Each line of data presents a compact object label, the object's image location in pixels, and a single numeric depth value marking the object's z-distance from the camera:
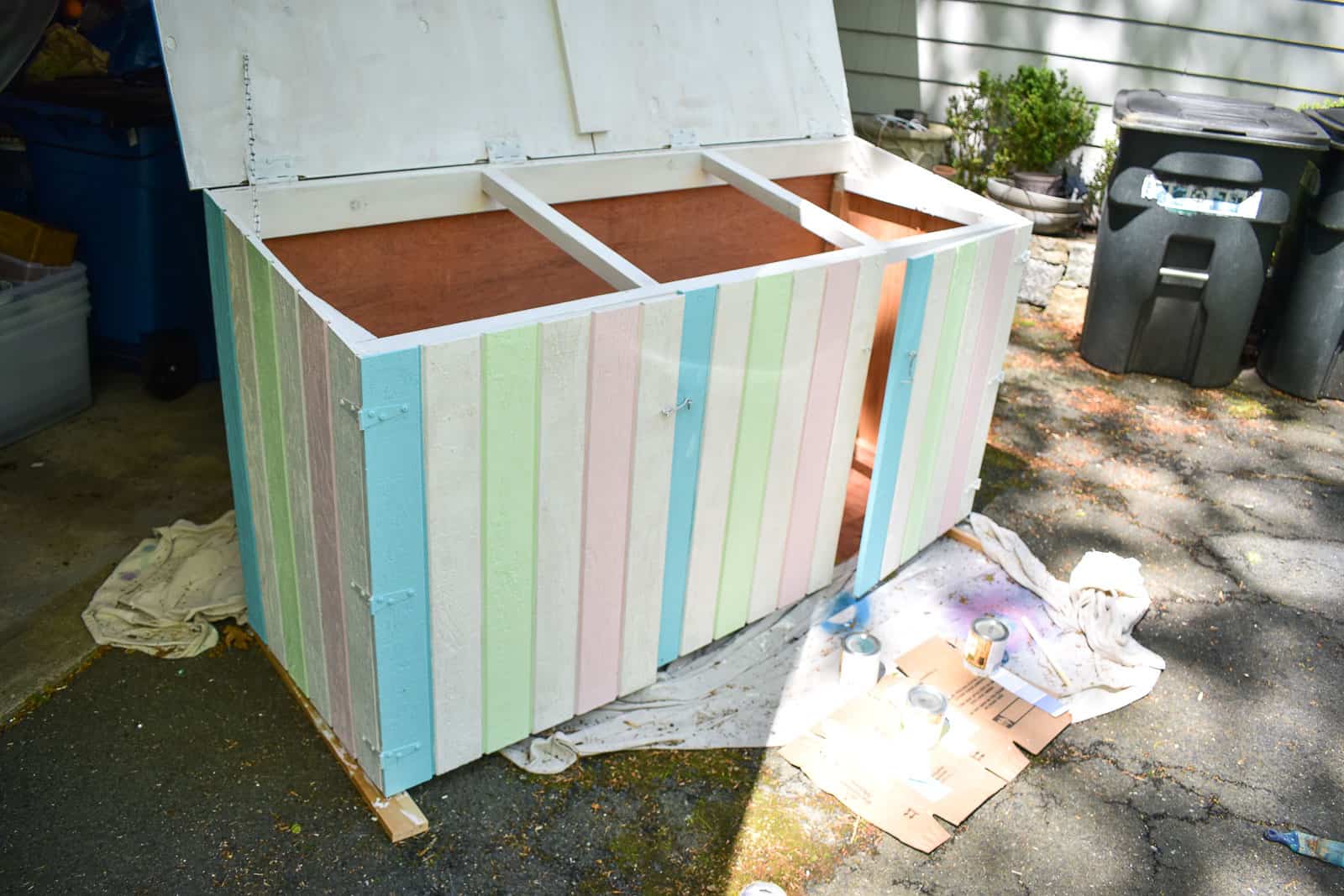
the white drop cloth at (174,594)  3.03
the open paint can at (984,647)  3.12
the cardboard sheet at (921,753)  2.66
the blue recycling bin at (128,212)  3.98
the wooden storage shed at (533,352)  2.28
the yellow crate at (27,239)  3.95
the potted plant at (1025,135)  6.33
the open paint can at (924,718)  2.79
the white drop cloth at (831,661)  2.83
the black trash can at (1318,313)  4.86
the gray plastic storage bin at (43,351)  3.80
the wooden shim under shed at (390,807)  2.46
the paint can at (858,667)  3.04
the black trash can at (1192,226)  4.76
